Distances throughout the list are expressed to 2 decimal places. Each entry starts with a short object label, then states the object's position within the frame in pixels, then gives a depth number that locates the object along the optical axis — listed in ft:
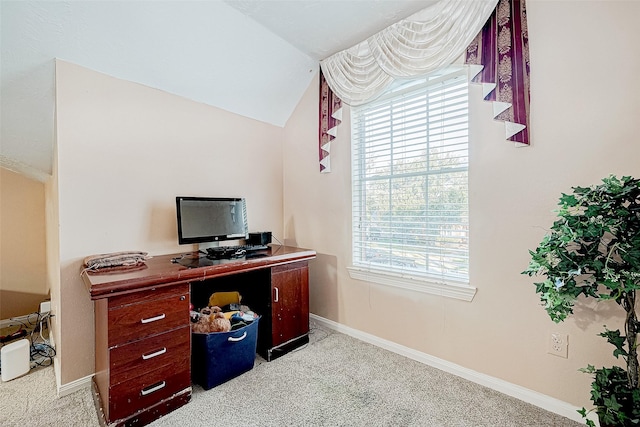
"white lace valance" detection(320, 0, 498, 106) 6.19
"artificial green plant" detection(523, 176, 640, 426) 3.98
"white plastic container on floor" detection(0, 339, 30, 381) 6.66
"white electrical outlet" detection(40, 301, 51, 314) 9.00
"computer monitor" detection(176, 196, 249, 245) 7.44
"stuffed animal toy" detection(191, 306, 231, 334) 6.61
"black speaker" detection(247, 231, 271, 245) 9.05
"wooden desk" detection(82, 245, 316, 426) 5.12
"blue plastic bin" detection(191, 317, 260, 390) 6.40
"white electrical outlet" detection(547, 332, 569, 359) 5.45
